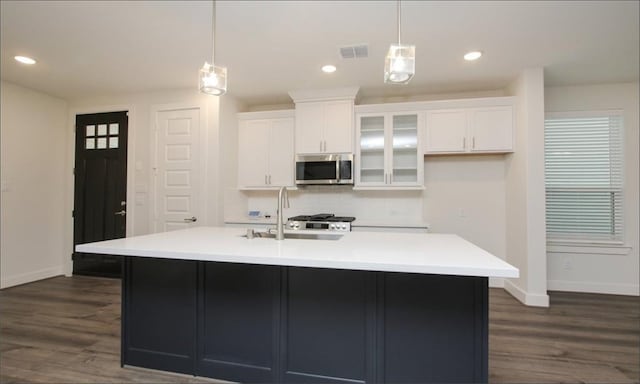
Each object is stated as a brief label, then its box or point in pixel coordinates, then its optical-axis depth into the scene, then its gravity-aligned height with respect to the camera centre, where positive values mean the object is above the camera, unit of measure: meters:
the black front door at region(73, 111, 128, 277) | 4.40 +0.13
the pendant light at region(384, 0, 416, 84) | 1.70 +0.73
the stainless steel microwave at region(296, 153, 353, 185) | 4.04 +0.34
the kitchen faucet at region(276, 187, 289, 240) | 2.26 -0.19
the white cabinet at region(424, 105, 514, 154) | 3.80 +0.80
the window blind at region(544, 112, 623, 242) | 3.93 +0.25
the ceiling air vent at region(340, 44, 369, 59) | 2.99 +1.39
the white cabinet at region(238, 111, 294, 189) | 4.38 +0.63
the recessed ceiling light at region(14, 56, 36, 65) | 3.27 +1.40
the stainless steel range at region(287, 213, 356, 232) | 3.75 -0.33
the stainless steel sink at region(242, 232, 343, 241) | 2.44 -0.32
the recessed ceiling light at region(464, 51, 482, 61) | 3.11 +1.39
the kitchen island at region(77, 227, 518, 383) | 1.68 -0.67
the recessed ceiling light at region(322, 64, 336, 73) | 3.44 +1.39
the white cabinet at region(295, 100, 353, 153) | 4.09 +0.89
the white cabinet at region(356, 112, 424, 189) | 4.02 +0.57
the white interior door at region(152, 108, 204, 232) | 4.13 +0.32
